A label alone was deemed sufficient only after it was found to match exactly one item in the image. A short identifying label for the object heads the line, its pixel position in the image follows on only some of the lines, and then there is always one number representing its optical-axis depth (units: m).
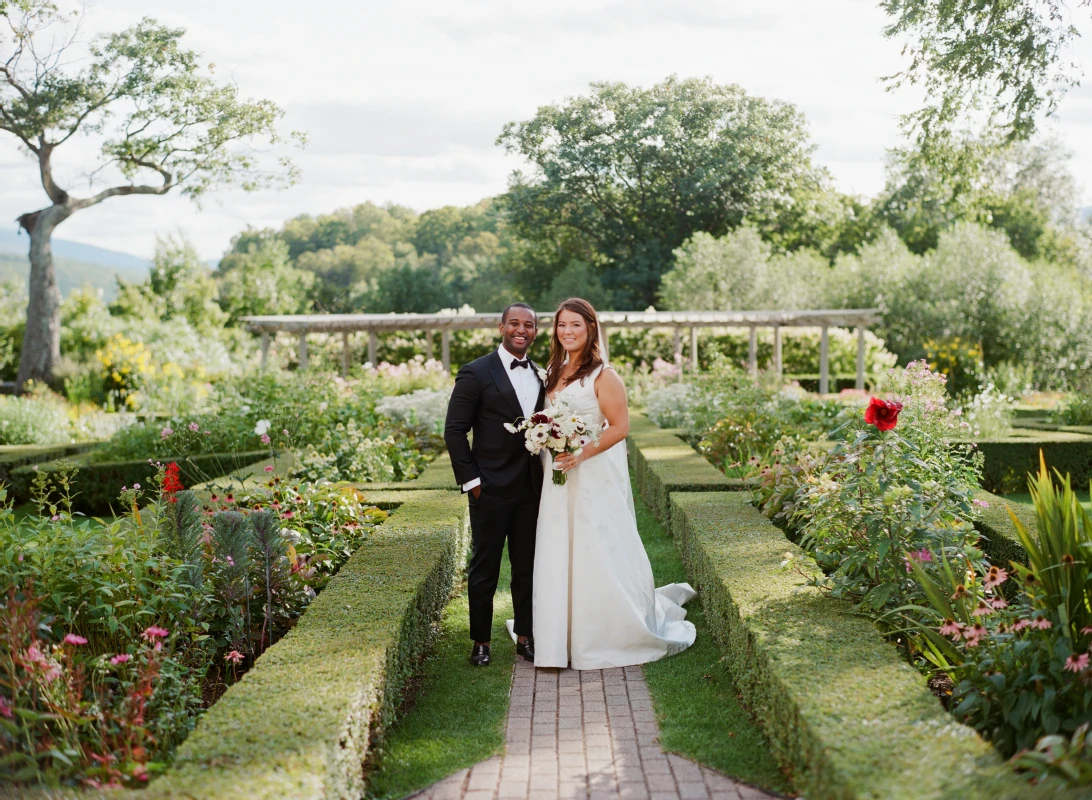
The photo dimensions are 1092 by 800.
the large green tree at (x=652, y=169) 37.09
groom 4.57
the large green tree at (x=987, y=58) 9.76
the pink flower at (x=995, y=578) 3.47
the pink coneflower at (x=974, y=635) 3.20
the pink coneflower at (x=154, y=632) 3.11
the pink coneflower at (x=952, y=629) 3.28
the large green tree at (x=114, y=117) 20.23
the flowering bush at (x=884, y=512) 3.98
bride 4.62
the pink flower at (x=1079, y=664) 2.77
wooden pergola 19.41
